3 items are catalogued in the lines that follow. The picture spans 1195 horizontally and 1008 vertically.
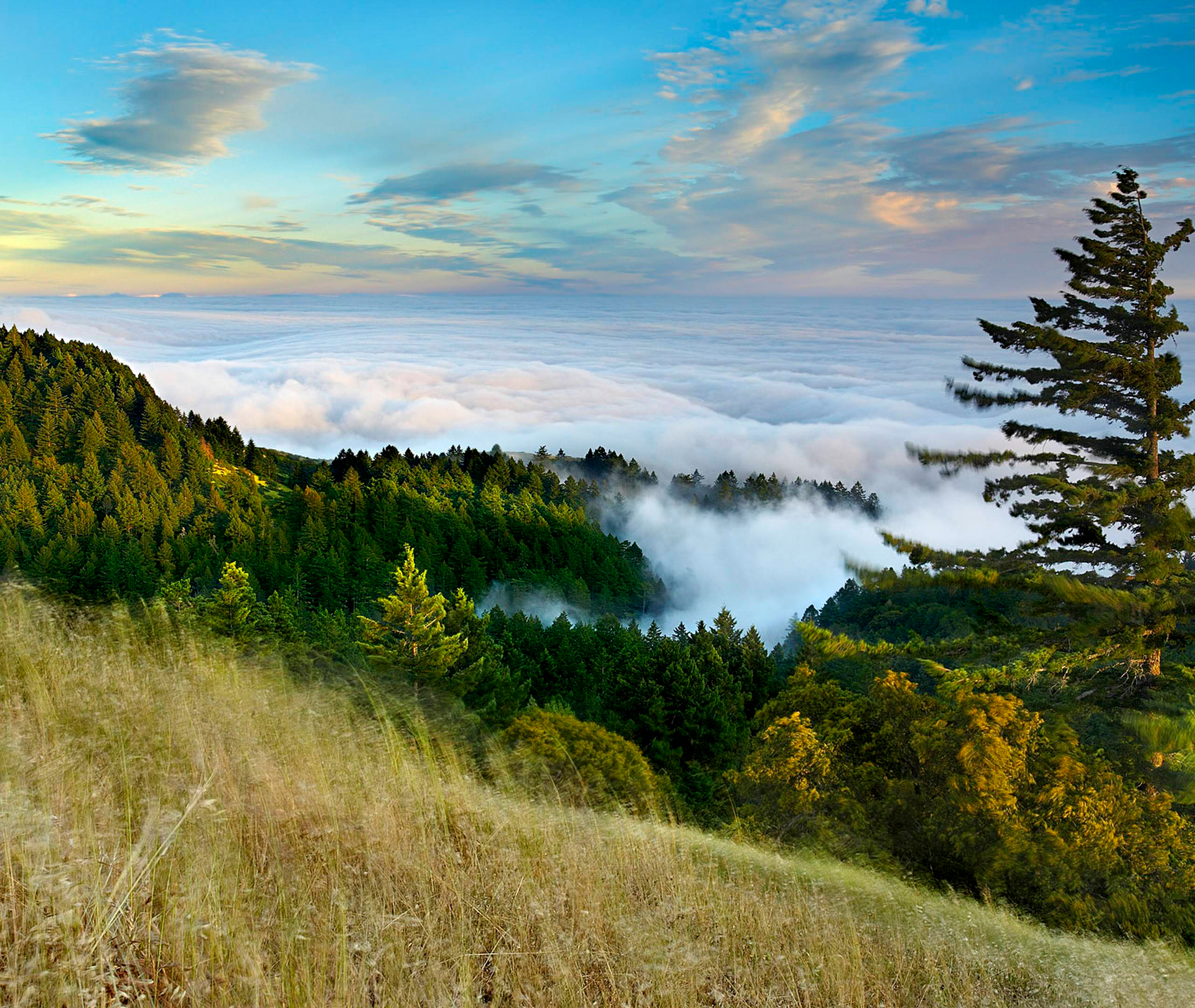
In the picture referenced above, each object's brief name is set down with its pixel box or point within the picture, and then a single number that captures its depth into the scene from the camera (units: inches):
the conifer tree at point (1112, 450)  540.7
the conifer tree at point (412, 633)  1264.8
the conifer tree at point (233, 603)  1363.2
